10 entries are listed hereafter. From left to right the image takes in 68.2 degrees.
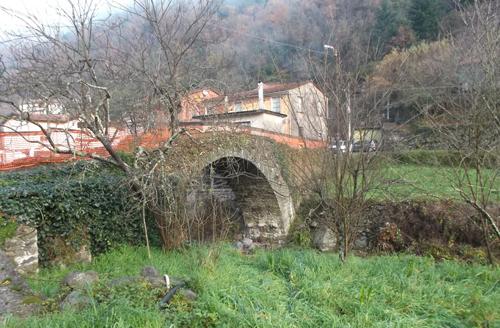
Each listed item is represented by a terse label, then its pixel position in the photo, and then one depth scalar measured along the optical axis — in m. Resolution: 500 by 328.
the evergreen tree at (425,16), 27.00
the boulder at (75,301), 3.22
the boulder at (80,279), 3.77
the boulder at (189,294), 3.43
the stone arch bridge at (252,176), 8.82
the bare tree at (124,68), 6.39
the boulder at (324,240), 10.89
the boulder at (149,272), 4.20
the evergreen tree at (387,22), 28.38
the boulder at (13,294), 3.24
